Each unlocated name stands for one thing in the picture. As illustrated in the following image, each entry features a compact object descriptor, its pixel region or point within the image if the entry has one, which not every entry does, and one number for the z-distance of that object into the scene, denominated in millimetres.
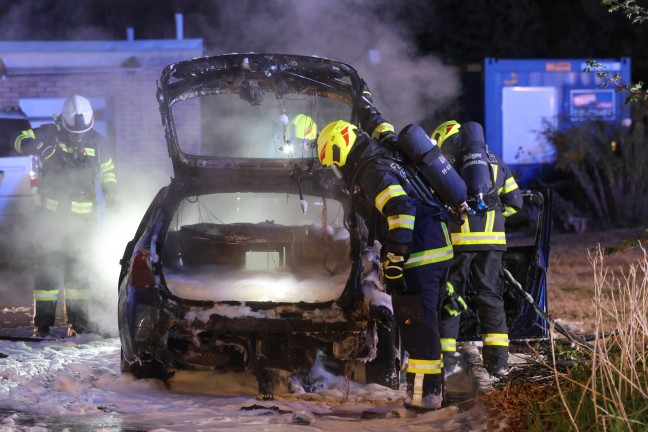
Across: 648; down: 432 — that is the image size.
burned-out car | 11406
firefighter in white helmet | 16594
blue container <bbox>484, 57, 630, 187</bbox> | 38906
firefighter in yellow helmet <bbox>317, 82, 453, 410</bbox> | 10758
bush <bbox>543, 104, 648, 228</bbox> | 33062
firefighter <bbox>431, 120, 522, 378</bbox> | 12352
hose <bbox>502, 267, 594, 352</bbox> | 12073
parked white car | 23141
